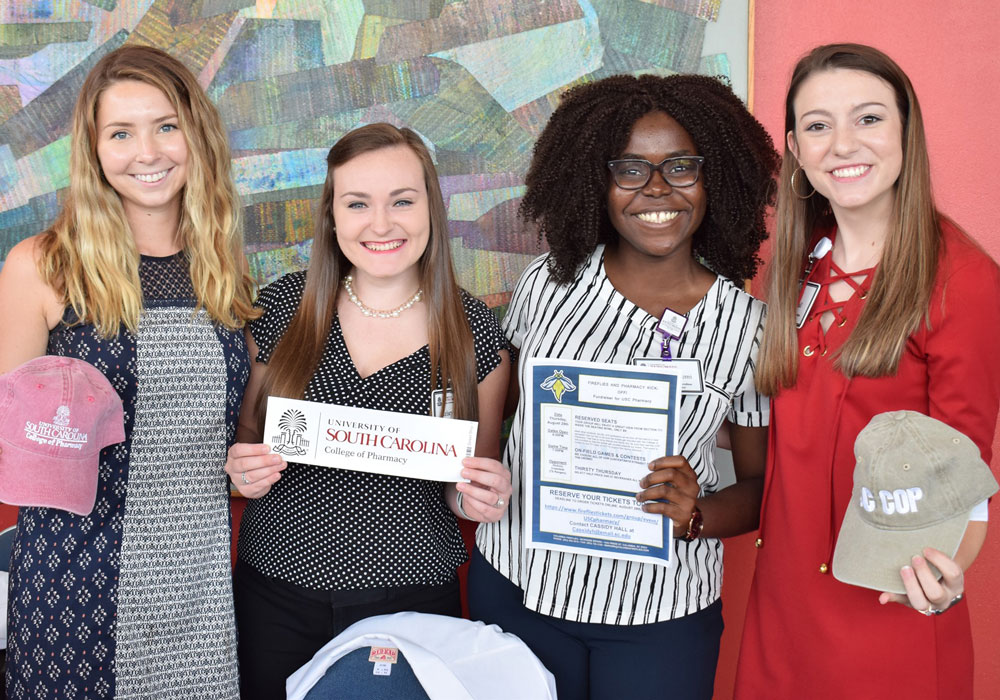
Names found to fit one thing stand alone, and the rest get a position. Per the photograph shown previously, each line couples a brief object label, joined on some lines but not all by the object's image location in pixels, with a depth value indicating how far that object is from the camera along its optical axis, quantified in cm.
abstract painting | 261
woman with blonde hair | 184
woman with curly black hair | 194
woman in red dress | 161
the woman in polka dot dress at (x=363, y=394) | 197
